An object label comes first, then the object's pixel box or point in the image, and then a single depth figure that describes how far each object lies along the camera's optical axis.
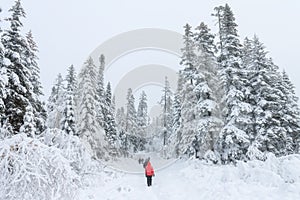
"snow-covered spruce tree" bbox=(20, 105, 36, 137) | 15.16
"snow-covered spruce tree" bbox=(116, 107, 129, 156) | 54.34
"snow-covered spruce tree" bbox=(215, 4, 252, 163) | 18.50
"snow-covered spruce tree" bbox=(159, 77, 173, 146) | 50.93
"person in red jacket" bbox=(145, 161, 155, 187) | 14.35
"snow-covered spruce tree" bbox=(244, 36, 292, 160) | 19.81
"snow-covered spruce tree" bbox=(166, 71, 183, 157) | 30.02
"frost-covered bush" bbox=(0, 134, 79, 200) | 3.47
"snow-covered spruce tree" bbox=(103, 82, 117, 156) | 39.53
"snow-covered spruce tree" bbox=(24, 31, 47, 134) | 18.49
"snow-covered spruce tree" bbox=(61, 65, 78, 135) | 24.06
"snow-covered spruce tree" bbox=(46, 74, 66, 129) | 32.56
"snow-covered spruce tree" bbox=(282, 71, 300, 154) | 24.16
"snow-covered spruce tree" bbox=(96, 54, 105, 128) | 32.83
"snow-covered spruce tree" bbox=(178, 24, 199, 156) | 23.02
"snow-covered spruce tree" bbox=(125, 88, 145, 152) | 56.81
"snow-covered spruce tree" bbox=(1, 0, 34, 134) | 14.96
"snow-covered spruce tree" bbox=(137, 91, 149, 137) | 63.16
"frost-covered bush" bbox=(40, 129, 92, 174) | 6.04
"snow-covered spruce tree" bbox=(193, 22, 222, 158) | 19.64
